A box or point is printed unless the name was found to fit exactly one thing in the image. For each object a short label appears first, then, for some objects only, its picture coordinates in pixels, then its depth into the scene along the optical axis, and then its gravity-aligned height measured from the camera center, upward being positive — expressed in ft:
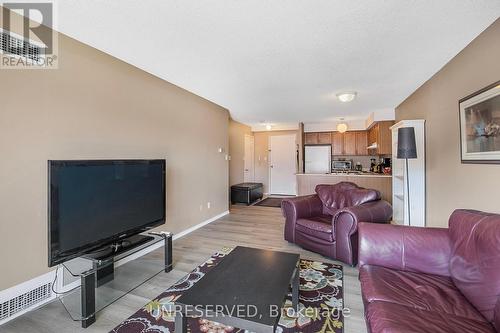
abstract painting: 6.31 +1.25
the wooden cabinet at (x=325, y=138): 22.31 +2.98
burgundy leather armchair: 8.55 -2.06
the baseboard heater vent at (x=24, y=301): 5.65 -3.40
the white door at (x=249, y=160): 25.26 +0.97
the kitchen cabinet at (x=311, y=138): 22.77 +2.99
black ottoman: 20.13 -2.15
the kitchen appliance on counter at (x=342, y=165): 21.77 +0.30
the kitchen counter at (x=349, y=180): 16.01 -0.92
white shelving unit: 11.35 -0.59
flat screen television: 5.63 -0.96
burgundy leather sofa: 3.76 -2.33
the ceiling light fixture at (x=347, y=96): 12.23 +3.89
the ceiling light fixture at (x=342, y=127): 19.43 +3.48
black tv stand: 5.68 -3.53
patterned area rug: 5.47 -3.77
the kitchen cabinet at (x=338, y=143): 21.99 +2.42
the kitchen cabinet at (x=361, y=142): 21.33 +2.40
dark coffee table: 3.94 -2.47
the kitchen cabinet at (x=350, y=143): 21.65 +2.37
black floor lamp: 10.13 +1.05
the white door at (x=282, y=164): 25.03 +0.50
